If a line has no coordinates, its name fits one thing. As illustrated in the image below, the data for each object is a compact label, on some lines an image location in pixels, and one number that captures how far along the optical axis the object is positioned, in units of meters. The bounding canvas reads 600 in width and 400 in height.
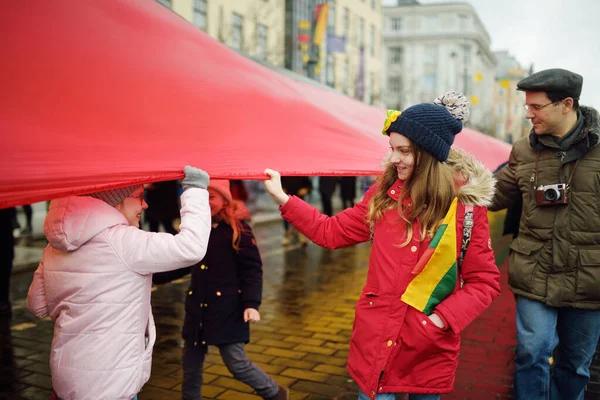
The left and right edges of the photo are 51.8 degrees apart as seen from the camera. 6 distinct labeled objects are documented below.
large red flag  2.04
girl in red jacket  2.71
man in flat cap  3.39
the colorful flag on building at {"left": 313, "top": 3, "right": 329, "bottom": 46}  24.85
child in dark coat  3.77
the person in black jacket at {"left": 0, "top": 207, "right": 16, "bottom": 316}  6.94
